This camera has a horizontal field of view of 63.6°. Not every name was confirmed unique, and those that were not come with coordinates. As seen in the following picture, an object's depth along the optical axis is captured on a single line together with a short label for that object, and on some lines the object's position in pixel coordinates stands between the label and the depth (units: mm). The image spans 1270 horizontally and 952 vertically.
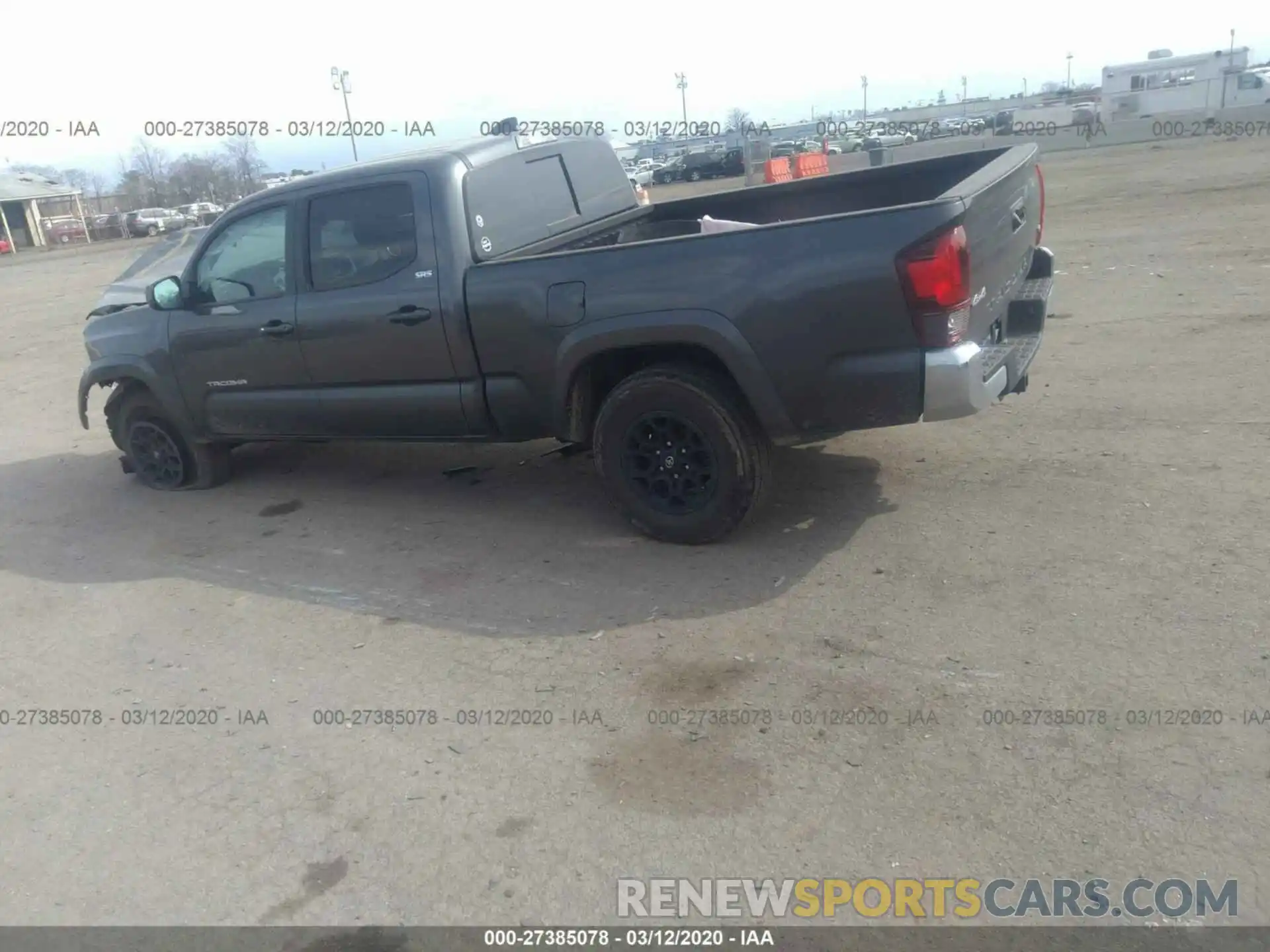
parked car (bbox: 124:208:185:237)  47819
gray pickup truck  4414
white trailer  44406
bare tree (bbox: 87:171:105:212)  71062
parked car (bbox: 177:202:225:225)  39550
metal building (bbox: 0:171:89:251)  53875
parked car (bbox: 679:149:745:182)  44312
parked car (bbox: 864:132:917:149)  43606
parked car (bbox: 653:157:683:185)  46156
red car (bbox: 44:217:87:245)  53062
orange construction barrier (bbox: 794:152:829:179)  26016
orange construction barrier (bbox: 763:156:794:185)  26188
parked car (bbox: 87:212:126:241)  53656
